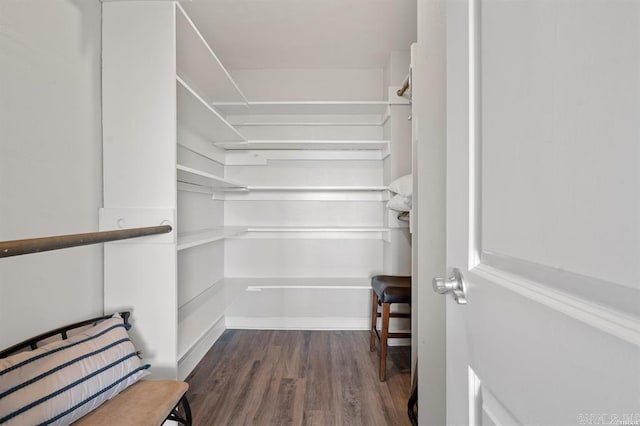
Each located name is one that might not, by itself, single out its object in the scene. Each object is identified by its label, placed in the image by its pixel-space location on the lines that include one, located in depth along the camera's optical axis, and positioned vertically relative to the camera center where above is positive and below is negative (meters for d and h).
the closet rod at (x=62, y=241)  0.71 -0.07
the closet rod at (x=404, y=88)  2.18 +0.91
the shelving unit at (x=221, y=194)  1.39 +0.14
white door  0.34 +0.00
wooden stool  2.12 -0.56
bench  0.99 -0.63
